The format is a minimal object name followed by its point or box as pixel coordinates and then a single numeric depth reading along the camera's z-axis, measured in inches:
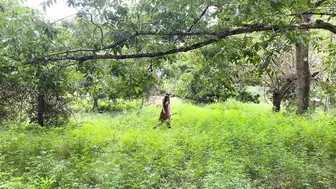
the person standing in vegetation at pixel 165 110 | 480.7
